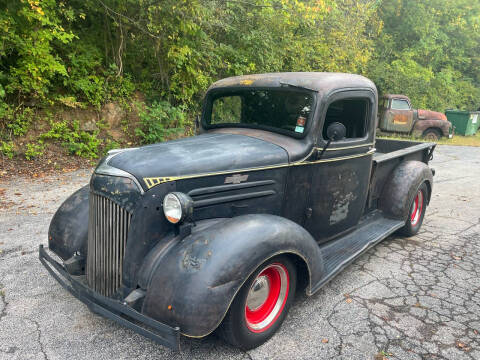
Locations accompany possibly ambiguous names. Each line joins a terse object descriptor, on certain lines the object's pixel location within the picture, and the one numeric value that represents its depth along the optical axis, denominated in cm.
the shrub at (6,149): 714
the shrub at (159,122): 880
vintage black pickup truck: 217
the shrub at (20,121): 743
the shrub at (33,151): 734
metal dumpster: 1691
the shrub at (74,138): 783
